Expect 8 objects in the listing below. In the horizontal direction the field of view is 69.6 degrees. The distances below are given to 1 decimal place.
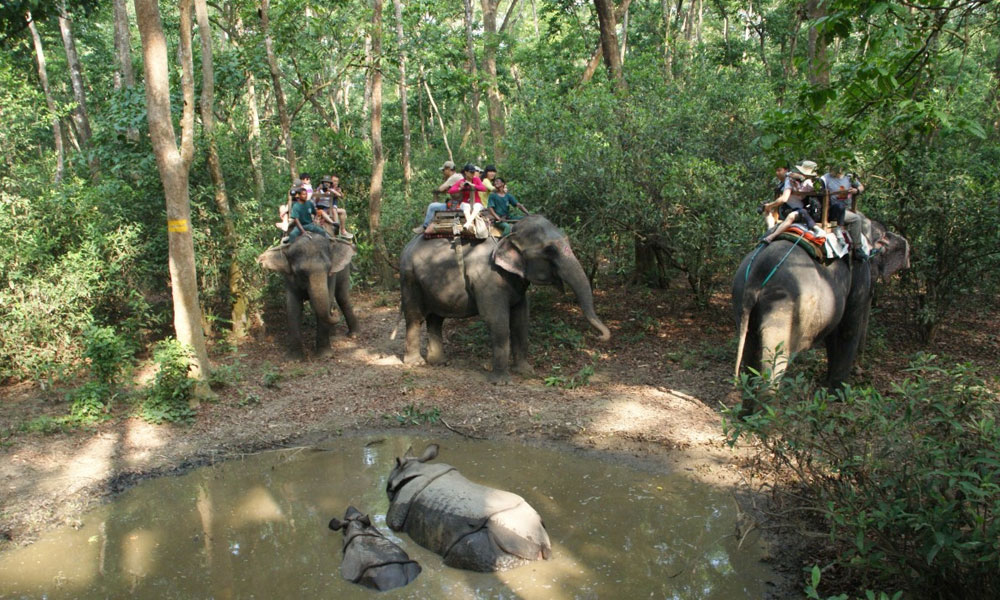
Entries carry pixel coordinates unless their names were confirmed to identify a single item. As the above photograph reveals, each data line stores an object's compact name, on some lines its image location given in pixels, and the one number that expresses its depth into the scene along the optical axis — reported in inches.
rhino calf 195.3
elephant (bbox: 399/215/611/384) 358.3
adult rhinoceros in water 200.4
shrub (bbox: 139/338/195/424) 326.3
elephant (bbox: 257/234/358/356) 417.4
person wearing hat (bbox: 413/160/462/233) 391.9
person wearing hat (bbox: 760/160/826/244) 305.6
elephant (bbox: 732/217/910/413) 282.8
